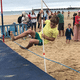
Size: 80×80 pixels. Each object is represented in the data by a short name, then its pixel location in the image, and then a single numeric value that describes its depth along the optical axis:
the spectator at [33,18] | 9.11
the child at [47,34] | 3.38
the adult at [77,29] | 6.66
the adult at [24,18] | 8.12
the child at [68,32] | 6.54
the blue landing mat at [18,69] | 2.59
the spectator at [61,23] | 8.08
